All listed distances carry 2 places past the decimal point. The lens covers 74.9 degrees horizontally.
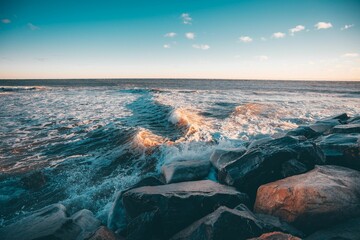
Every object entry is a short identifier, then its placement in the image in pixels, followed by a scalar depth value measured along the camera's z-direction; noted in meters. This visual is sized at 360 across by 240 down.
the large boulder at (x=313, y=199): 2.70
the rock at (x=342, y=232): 2.42
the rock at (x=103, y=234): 2.80
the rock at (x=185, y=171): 4.55
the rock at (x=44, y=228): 2.94
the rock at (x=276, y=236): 2.35
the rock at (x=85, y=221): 3.31
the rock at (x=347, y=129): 5.52
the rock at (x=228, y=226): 2.57
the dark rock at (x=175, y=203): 3.09
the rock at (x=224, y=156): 4.83
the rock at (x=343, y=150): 3.91
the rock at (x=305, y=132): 6.92
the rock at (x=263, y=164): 3.80
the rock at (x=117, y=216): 3.61
